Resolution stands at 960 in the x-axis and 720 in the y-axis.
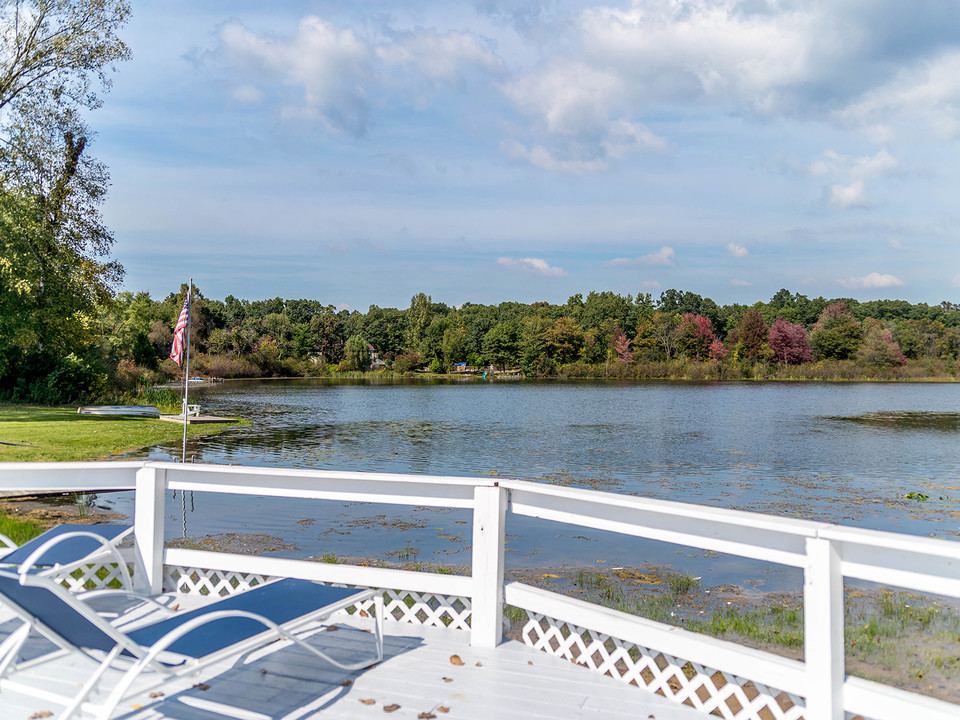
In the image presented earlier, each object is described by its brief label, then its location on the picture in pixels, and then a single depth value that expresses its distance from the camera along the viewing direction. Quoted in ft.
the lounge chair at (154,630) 8.01
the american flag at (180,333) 50.99
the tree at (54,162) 85.05
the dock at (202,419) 85.66
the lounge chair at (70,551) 11.96
